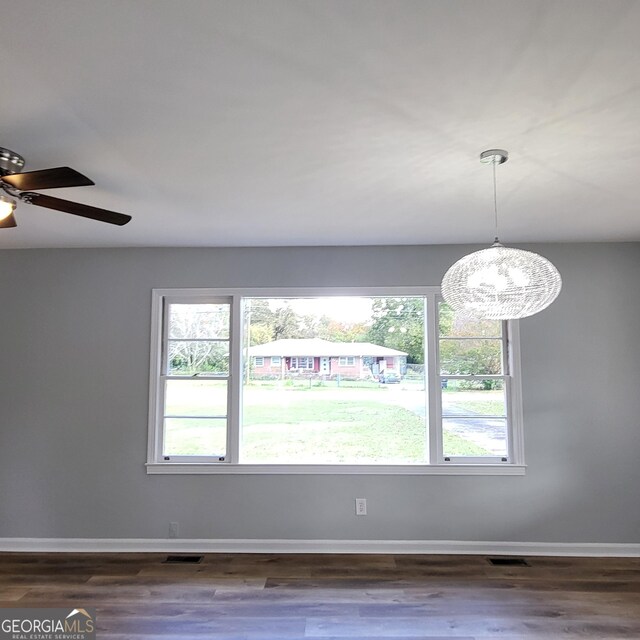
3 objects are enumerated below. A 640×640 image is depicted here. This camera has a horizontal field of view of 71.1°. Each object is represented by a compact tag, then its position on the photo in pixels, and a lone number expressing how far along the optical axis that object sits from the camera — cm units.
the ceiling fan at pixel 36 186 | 174
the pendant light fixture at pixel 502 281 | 202
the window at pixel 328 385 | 369
